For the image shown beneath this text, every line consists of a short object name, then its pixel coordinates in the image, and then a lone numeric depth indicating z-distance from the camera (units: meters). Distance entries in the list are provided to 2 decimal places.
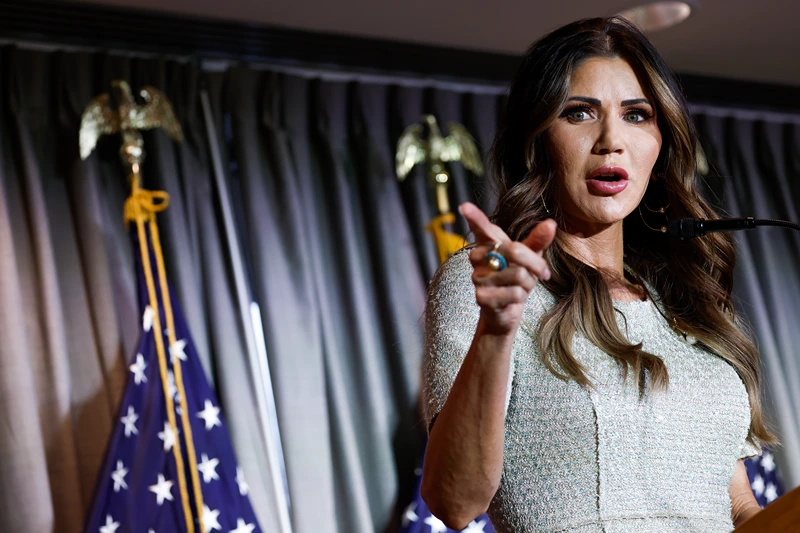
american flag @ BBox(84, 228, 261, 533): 8.82
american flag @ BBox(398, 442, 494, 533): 9.05
